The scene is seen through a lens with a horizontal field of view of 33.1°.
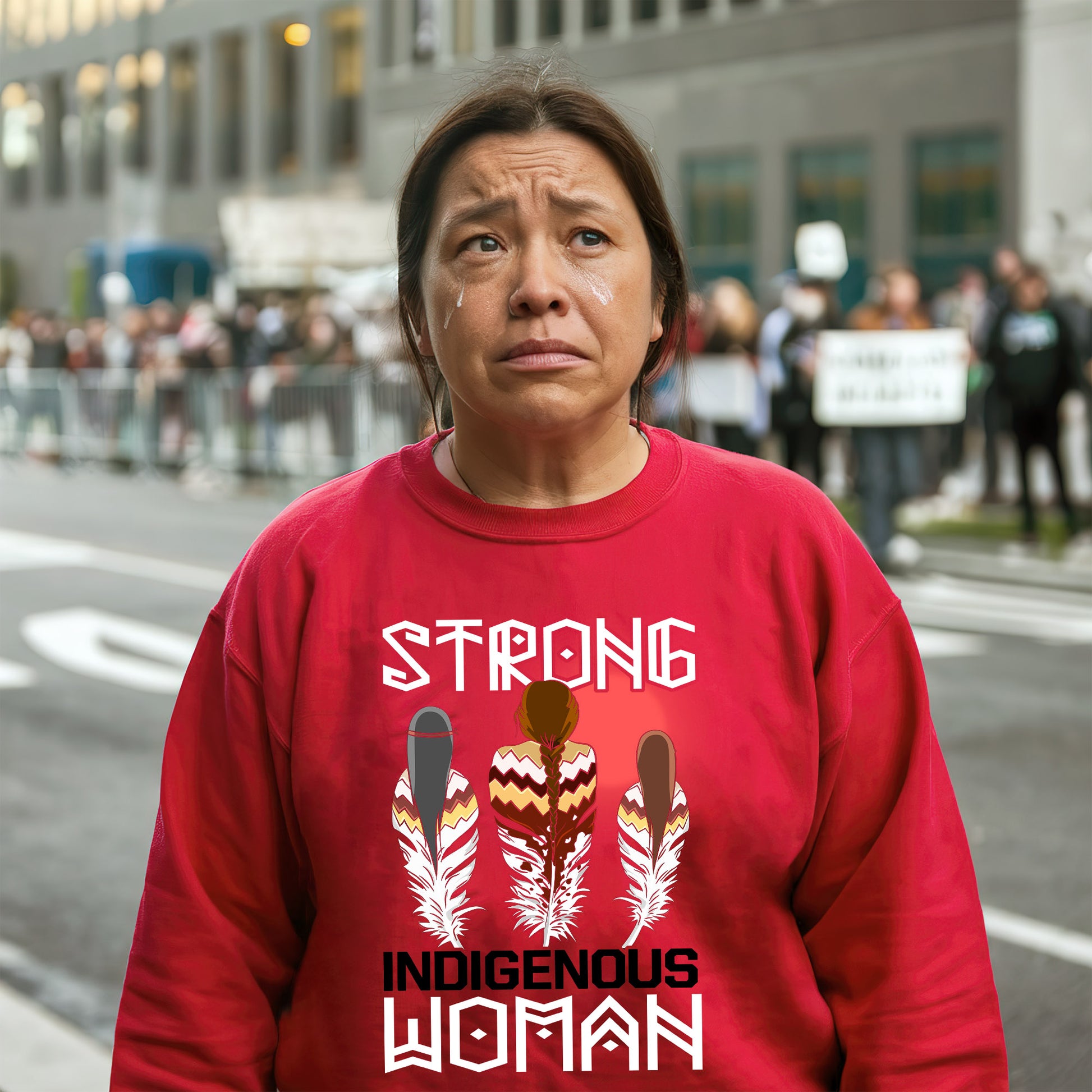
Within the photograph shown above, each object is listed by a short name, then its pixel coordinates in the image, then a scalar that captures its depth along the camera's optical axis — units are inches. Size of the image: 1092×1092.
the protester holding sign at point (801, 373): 522.0
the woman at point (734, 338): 525.3
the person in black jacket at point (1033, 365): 518.6
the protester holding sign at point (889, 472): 477.1
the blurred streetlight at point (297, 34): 1760.6
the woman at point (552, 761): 66.2
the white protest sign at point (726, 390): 522.6
